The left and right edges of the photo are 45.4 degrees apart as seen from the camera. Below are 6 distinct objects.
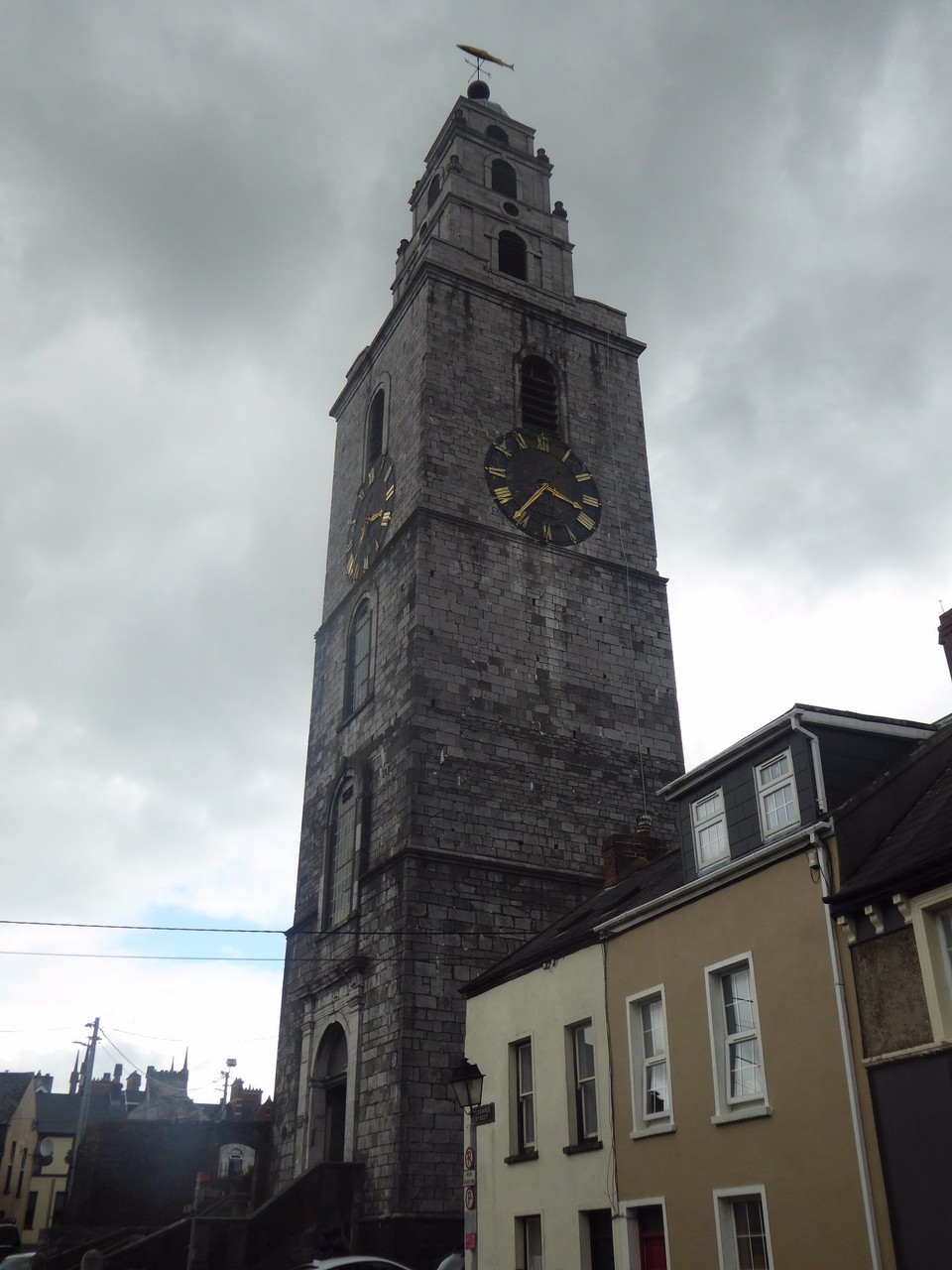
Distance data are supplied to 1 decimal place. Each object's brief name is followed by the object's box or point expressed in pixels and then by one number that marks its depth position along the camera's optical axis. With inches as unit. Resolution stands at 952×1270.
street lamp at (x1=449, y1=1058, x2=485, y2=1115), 538.0
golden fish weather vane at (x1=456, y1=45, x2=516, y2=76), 1536.7
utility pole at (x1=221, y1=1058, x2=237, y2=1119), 2503.4
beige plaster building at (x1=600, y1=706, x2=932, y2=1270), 412.8
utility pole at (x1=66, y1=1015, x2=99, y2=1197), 1694.4
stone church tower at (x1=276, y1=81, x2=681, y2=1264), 828.0
